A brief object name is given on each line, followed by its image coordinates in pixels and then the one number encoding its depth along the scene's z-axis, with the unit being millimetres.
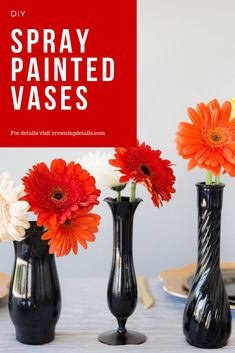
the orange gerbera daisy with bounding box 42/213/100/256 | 1078
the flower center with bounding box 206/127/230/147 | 1092
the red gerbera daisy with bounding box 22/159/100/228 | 1076
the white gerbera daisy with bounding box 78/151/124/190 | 1182
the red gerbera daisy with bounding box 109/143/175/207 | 1132
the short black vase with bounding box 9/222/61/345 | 1134
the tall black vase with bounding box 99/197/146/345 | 1166
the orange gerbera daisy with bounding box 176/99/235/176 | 1083
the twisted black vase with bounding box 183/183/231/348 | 1127
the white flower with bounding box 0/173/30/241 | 1092
